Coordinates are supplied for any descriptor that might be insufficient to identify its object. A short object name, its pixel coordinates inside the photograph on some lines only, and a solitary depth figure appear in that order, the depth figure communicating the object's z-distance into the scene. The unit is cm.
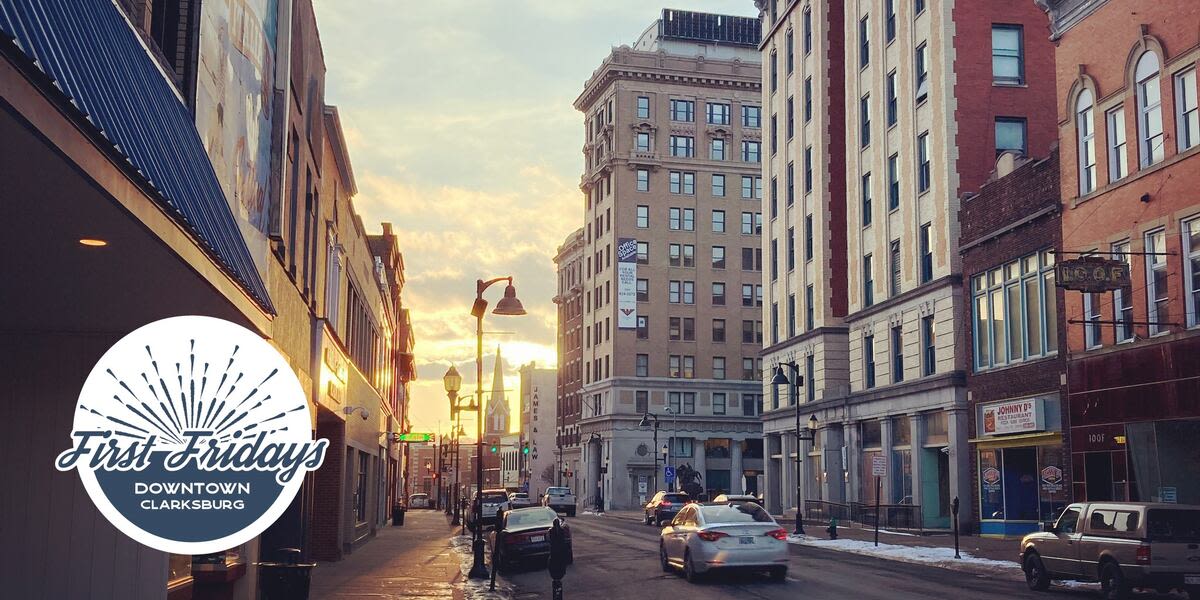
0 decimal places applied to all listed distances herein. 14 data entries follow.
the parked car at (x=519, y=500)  5302
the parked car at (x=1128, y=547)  1942
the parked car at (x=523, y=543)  2880
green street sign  4514
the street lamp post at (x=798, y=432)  4335
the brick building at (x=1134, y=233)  2855
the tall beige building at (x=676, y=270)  10456
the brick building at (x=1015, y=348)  3566
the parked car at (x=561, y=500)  7262
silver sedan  2291
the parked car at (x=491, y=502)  4964
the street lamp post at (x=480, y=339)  2669
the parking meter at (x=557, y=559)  1716
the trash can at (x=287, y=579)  1189
